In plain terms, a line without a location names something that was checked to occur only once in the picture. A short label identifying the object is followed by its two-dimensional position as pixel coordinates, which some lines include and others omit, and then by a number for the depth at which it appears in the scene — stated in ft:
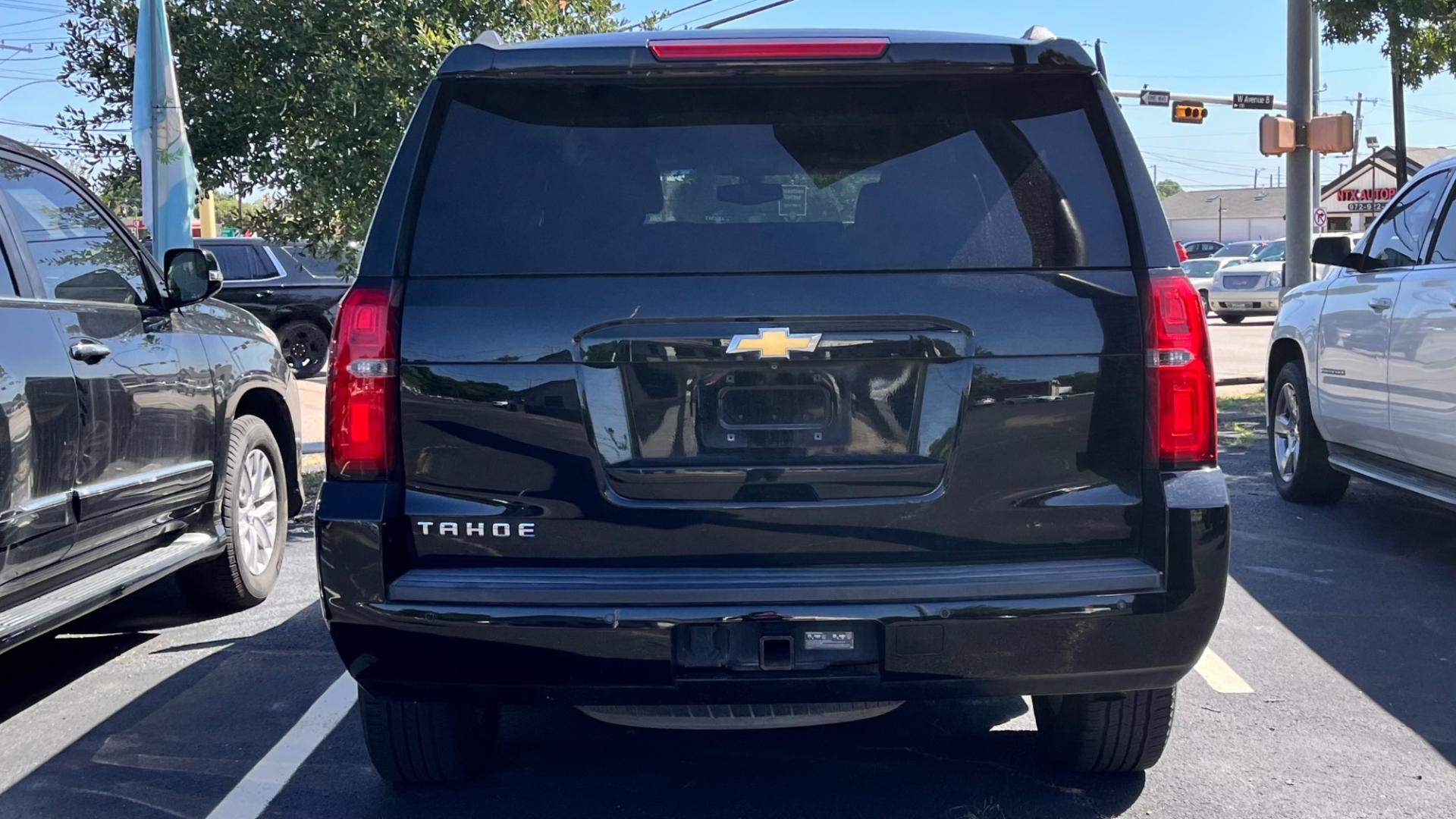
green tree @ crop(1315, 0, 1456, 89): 39.70
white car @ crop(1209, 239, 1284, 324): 84.89
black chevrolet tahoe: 10.23
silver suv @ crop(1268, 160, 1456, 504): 19.88
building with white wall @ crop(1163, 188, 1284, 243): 354.74
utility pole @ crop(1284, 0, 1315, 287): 42.65
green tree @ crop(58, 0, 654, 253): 25.44
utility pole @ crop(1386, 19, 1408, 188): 41.27
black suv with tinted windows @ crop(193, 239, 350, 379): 54.19
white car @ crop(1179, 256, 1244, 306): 98.02
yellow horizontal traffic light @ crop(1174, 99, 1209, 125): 84.43
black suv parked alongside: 14.05
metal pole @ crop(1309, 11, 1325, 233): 43.80
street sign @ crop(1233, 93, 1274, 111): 73.15
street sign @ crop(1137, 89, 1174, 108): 96.78
